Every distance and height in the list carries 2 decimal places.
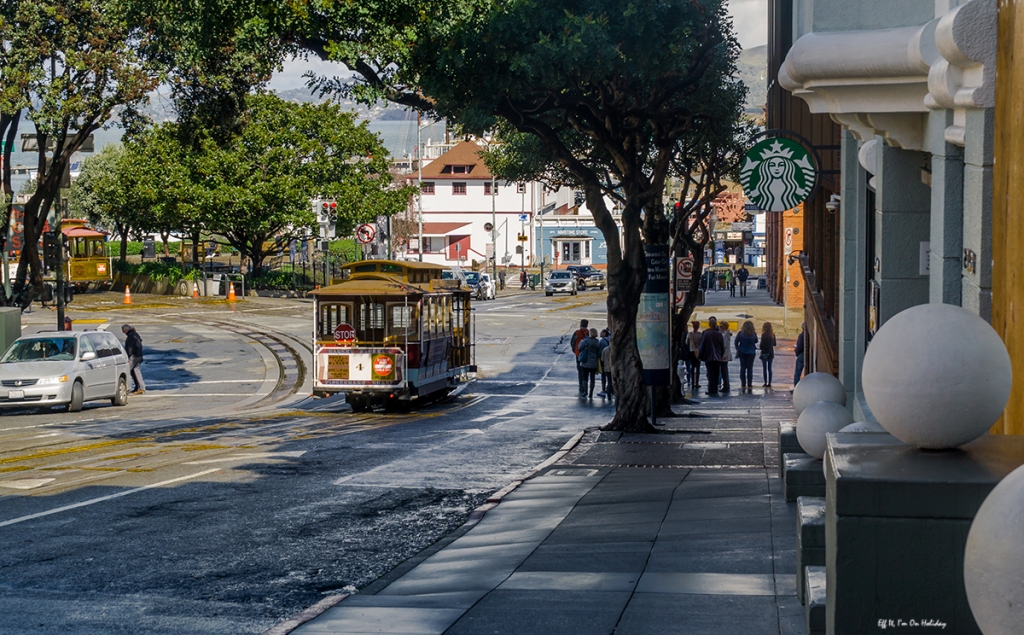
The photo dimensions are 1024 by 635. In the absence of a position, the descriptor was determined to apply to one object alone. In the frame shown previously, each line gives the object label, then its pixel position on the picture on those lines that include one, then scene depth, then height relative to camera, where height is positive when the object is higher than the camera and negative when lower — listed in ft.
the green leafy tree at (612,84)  60.80 +10.73
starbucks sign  56.10 +4.59
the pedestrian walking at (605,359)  94.27 -6.92
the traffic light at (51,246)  104.63 +2.75
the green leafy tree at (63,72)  99.35 +17.61
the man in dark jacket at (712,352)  96.68 -6.56
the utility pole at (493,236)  241.72 +8.68
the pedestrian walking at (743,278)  204.13 -1.17
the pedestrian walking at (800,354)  93.30 -6.54
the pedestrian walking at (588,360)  93.25 -6.85
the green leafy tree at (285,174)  176.65 +15.43
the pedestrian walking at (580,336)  97.93 -5.26
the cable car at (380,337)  83.05 -4.47
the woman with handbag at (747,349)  97.50 -6.37
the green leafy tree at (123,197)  179.83 +12.41
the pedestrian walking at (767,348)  97.60 -6.34
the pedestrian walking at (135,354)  96.89 -6.32
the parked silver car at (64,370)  80.59 -6.51
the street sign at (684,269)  89.53 +0.20
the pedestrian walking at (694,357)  100.78 -7.32
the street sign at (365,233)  157.07 +5.51
